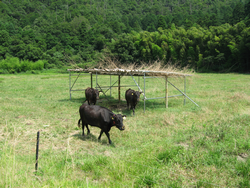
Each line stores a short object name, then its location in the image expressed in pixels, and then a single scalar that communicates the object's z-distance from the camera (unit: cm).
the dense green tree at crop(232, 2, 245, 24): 5584
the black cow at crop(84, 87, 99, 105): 1410
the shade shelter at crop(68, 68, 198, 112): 1180
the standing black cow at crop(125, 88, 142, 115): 1232
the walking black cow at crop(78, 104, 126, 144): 733
